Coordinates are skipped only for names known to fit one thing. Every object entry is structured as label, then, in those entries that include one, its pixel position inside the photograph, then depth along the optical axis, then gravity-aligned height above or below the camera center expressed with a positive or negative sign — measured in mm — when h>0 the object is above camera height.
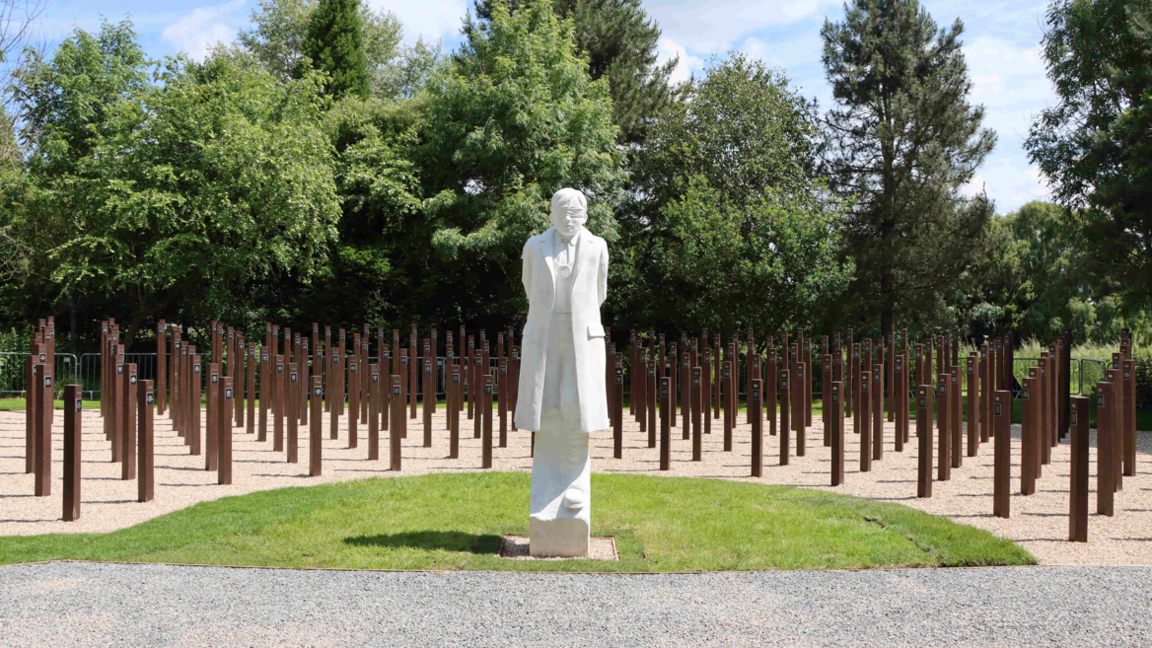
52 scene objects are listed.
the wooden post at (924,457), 9828 -1270
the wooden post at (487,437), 11555 -1263
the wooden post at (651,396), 12914 -873
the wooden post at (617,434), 12295 -1325
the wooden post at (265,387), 13539 -818
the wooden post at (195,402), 11742 -877
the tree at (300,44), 38844 +11923
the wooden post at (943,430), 10375 -1073
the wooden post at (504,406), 13576 -1061
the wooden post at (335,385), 13766 -766
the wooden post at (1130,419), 11133 -1009
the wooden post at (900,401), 13148 -983
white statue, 7238 -335
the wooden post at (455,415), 12266 -1058
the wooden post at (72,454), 8531 -1092
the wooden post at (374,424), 12117 -1161
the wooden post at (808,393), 14520 -930
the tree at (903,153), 27109 +5179
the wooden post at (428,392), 13461 -876
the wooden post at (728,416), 13100 -1161
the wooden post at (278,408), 12703 -1012
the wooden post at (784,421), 11781 -1091
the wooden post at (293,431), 11594 -1193
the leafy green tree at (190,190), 21609 +3216
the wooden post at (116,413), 10781 -1048
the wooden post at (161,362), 14289 -457
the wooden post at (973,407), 12305 -959
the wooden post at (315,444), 10812 -1265
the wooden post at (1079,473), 7836 -1155
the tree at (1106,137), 19938 +4379
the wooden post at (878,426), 12266 -1203
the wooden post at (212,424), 10719 -1065
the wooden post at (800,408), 12594 -992
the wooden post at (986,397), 13539 -913
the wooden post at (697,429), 12141 -1232
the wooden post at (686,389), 13781 -870
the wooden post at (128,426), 10328 -1022
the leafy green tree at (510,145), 23109 +4677
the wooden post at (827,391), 14223 -910
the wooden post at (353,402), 13477 -993
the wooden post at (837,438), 10555 -1165
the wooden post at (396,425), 11305 -1089
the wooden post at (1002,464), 8703 -1185
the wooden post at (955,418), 10586 -976
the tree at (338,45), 30391 +9153
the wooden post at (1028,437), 9586 -1076
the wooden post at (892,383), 13789 -738
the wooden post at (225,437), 10250 -1117
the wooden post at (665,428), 11180 -1116
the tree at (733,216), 23375 +2934
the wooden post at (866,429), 11188 -1119
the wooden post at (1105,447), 8516 -1016
